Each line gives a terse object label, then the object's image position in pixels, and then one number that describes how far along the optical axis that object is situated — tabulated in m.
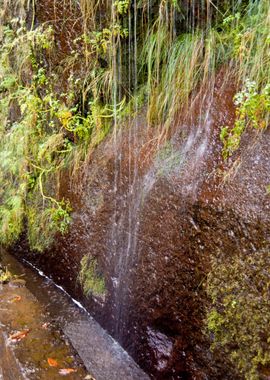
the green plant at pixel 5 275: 3.65
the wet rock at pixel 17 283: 3.53
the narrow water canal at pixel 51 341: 2.42
